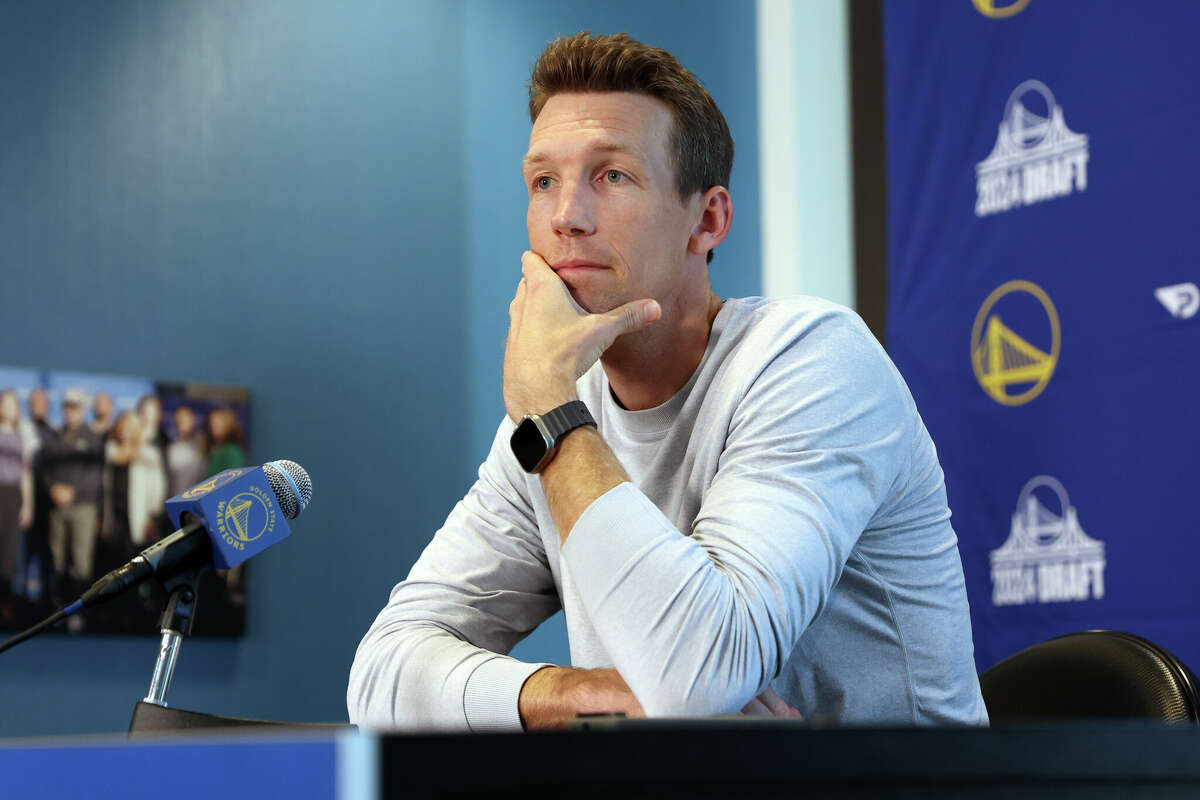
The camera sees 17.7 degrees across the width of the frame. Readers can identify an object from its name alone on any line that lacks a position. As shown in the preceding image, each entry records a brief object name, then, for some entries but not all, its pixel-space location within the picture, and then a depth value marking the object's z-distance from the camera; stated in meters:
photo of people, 3.96
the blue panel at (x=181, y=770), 1.45
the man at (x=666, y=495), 2.83
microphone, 2.89
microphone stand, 2.93
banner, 3.77
